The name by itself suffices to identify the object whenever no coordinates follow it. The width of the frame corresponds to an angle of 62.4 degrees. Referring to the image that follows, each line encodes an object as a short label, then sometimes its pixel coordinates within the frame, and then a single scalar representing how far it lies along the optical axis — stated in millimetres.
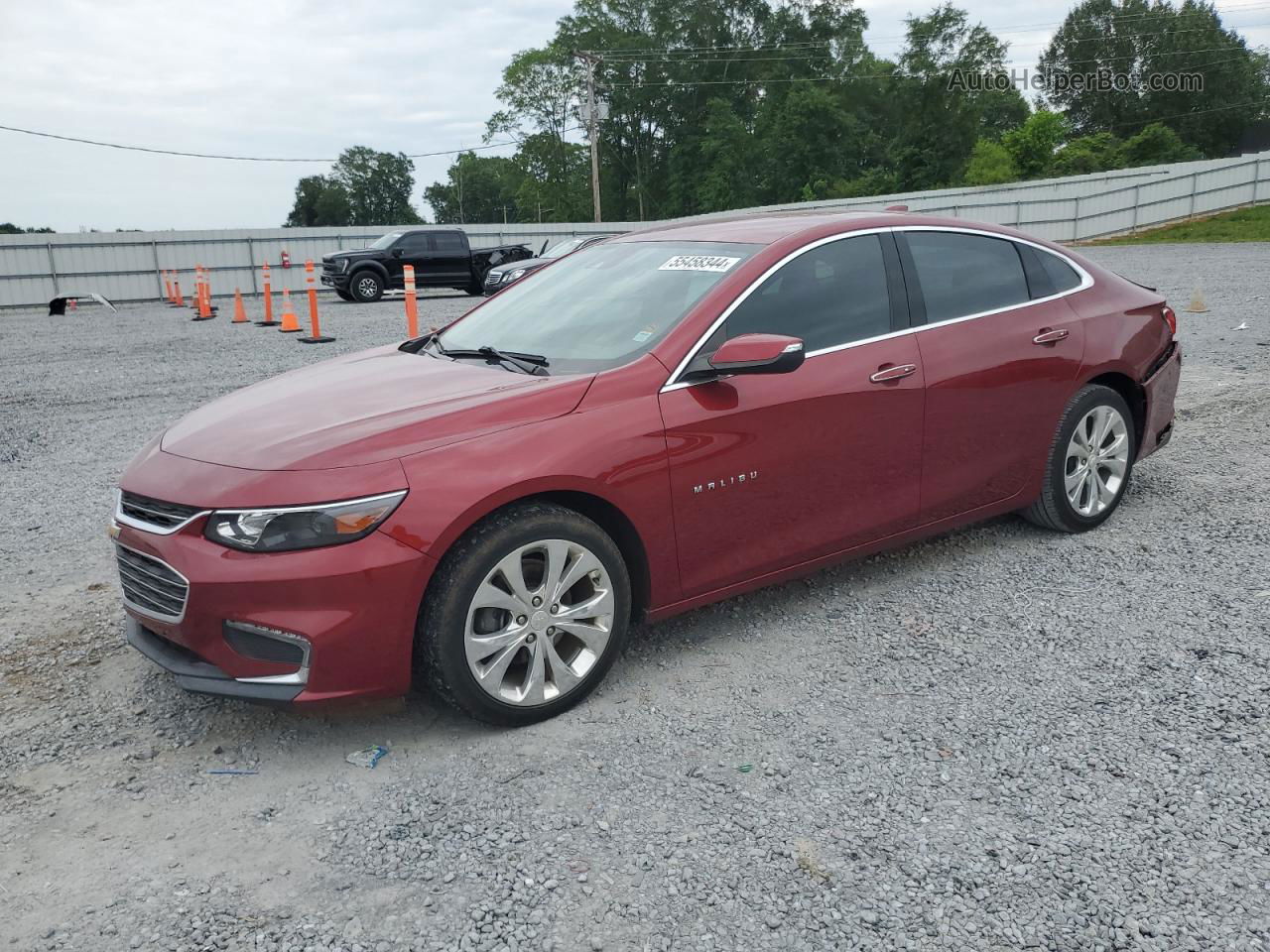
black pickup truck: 24969
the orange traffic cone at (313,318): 14627
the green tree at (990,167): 52406
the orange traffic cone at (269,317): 18266
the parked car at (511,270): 20438
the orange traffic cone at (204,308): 20594
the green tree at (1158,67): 74500
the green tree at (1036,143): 51500
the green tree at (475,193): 121500
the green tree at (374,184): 105438
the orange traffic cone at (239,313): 19078
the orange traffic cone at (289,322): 16844
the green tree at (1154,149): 49406
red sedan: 3174
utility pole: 46388
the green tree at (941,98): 59562
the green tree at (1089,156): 49219
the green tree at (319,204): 103062
